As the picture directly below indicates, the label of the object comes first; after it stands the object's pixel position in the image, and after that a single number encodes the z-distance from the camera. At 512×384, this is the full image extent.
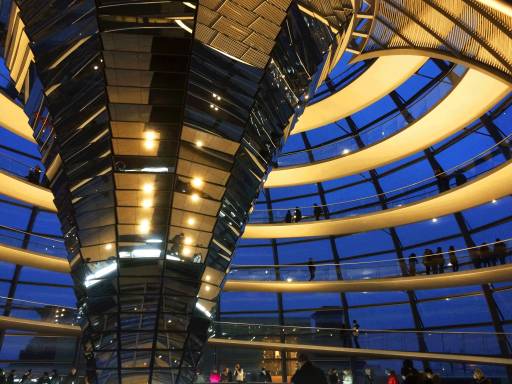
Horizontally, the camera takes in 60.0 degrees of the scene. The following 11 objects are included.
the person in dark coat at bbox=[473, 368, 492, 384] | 10.63
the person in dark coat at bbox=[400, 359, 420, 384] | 10.21
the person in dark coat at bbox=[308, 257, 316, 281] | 26.73
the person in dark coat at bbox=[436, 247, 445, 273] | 22.93
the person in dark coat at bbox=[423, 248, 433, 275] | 23.44
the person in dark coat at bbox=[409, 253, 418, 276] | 23.92
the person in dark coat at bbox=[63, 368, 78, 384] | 19.98
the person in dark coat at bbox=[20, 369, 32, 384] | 21.25
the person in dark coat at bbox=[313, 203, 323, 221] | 28.80
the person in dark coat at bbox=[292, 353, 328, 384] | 7.22
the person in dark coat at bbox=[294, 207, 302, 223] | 28.97
